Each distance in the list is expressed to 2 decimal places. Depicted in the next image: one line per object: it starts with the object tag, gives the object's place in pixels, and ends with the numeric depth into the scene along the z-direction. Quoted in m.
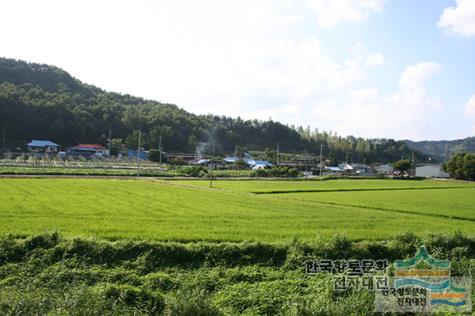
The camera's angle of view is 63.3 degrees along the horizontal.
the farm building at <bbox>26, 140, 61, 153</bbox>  94.44
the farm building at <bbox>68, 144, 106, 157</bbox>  97.31
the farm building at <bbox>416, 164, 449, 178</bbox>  100.06
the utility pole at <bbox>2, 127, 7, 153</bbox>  93.75
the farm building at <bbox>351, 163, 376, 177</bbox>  114.12
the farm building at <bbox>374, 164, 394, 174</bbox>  124.02
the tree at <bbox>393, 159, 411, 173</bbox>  91.88
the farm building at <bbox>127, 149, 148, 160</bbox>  101.12
